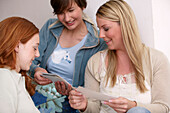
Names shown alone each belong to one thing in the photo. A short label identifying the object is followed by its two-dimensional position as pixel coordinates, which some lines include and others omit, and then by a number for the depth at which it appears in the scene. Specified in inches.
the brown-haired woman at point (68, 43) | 68.7
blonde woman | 55.5
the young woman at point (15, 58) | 39.2
